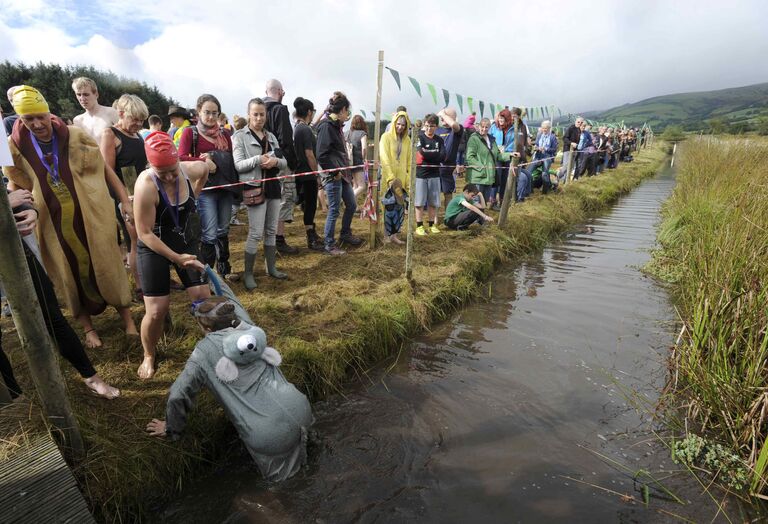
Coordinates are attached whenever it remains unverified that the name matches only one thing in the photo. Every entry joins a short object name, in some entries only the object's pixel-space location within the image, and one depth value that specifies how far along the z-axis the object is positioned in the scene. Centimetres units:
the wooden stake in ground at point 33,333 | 190
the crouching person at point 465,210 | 753
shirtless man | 421
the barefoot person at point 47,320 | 254
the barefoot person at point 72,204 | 299
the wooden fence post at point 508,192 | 768
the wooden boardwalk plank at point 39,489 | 182
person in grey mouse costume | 246
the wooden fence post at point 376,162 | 564
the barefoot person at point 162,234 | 281
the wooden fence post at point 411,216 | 502
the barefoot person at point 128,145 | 390
